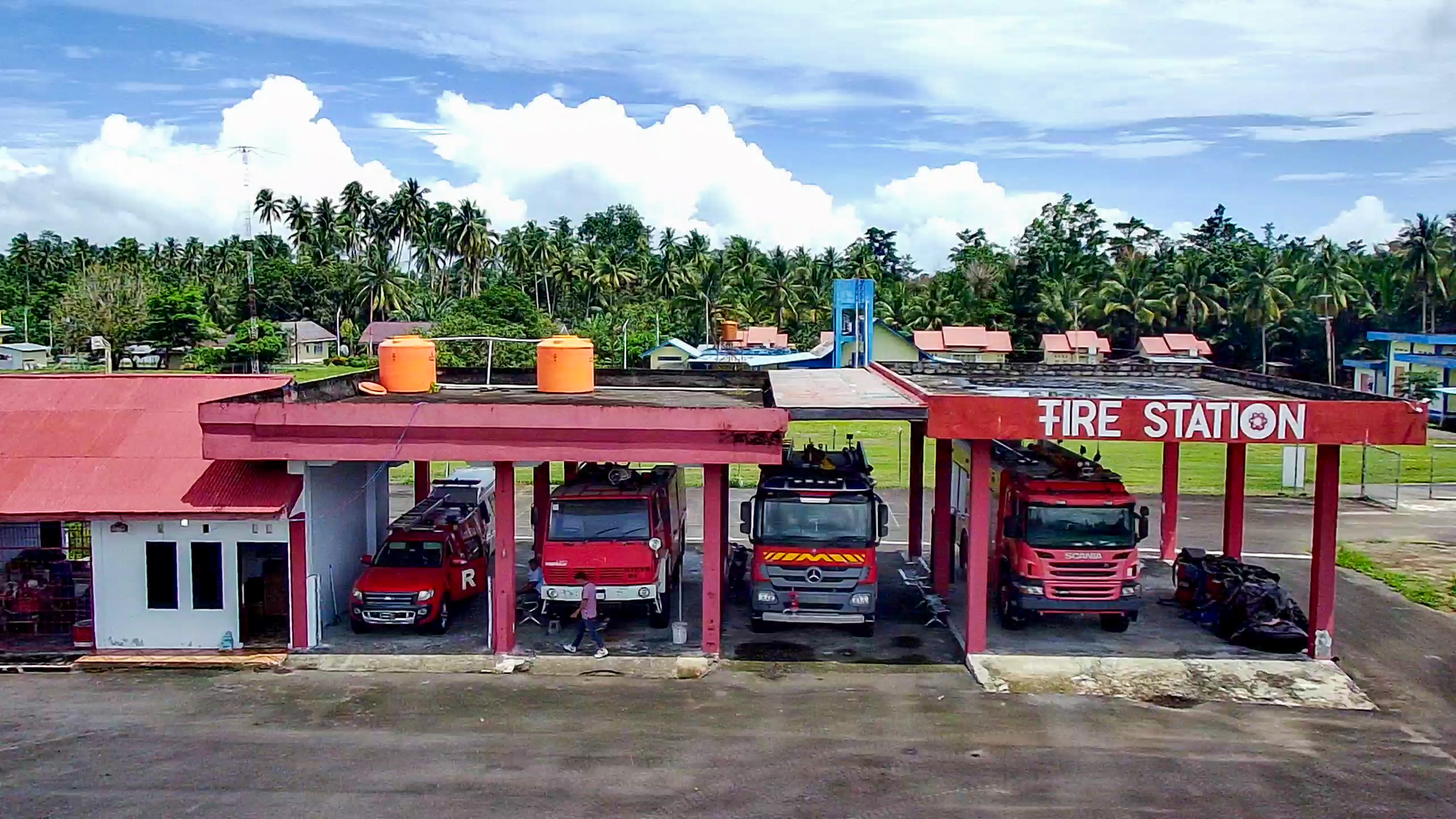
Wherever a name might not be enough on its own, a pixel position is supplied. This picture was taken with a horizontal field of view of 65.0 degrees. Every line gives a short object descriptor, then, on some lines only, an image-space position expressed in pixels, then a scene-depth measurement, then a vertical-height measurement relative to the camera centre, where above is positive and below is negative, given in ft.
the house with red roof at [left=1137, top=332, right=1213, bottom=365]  277.03 -2.34
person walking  59.47 -14.64
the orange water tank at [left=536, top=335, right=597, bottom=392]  73.46 -2.13
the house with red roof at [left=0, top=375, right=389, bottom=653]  59.93 -11.18
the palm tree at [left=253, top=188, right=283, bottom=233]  432.25 +46.96
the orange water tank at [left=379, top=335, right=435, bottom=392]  73.26 -2.20
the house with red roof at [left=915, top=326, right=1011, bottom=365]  290.35 -1.93
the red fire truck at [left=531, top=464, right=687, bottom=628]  61.62 -11.52
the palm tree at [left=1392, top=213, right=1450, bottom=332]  264.93 +20.12
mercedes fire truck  61.31 -11.61
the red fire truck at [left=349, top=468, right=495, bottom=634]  62.59 -13.76
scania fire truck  61.62 -11.33
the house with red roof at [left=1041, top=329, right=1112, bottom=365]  284.82 -2.35
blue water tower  210.18 +4.81
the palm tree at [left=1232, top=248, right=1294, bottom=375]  280.10 +11.13
